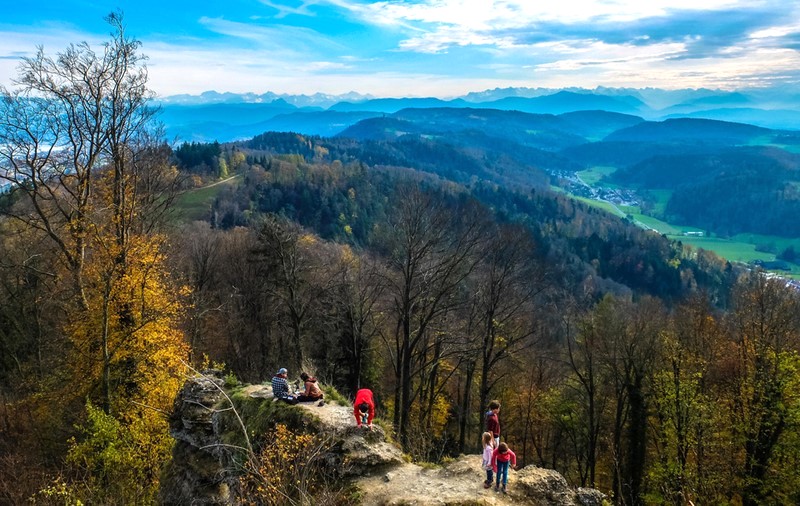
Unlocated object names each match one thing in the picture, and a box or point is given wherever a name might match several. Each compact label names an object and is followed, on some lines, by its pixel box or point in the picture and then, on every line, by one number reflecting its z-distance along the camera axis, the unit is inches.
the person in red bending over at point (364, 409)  579.2
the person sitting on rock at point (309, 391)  630.8
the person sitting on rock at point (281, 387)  625.3
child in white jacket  480.4
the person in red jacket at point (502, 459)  471.2
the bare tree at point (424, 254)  864.8
